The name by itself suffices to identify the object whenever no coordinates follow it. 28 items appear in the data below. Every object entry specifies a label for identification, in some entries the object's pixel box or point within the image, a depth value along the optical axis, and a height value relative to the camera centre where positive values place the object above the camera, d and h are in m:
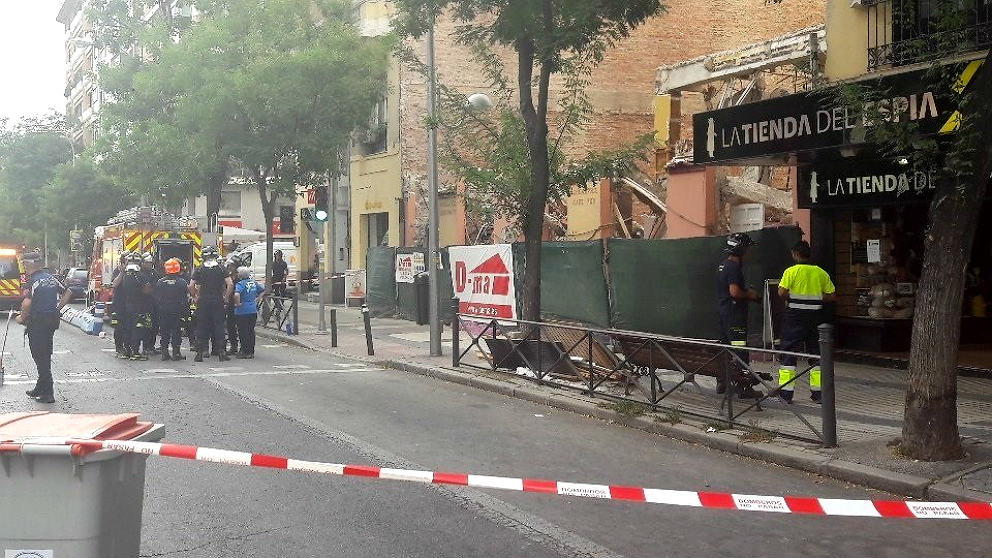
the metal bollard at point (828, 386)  8.04 -0.95
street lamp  16.19 +0.81
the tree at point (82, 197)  48.69 +4.34
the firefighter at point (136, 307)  16.62 -0.49
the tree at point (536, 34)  12.84 +3.45
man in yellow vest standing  10.84 -0.30
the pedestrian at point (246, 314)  17.00 -0.64
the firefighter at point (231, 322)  17.23 -0.81
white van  36.03 +0.89
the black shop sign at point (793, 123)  10.74 +2.03
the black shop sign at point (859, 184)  13.09 +1.36
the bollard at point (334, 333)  18.67 -1.10
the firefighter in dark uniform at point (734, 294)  10.92 -0.20
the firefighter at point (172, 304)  16.53 -0.46
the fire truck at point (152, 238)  23.62 +1.05
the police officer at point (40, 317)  11.55 -0.46
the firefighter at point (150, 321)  16.86 -0.76
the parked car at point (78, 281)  37.41 -0.07
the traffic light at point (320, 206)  21.64 +1.69
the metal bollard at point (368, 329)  16.76 -0.91
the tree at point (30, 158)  60.84 +7.90
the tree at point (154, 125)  25.84 +4.68
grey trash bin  3.90 -0.93
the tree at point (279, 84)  23.41 +4.98
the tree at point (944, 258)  7.32 +0.15
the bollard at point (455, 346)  14.34 -1.06
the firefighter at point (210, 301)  16.64 -0.39
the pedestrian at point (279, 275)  28.28 +0.11
